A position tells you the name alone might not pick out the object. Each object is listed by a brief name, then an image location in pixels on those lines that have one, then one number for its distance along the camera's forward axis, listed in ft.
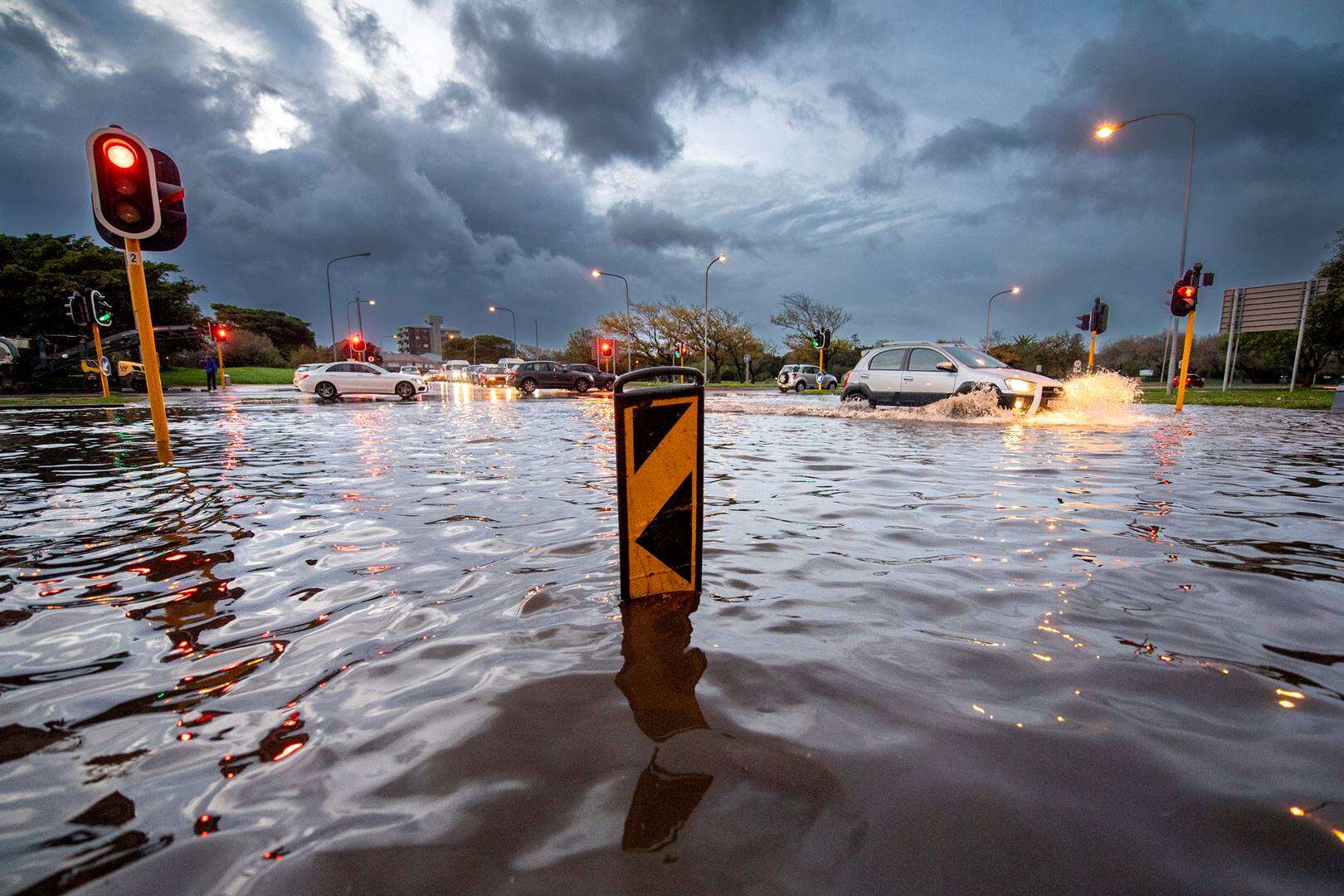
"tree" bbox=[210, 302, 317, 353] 266.77
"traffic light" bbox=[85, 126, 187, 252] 16.55
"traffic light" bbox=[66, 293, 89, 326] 61.52
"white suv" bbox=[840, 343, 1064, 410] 36.60
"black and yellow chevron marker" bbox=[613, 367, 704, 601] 7.35
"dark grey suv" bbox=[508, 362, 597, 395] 96.07
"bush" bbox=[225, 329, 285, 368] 182.91
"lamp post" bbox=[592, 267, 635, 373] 183.39
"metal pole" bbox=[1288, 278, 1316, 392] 83.56
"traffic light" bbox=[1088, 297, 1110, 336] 59.62
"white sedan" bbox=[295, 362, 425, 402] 73.87
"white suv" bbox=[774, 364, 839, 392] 103.67
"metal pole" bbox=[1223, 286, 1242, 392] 93.40
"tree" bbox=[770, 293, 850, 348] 190.70
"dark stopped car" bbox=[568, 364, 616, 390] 96.27
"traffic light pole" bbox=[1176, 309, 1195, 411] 43.76
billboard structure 85.76
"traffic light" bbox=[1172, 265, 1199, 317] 44.37
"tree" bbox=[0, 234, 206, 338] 90.99
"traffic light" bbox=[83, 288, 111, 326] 61.82
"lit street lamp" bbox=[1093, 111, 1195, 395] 48.85
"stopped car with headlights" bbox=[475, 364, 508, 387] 149.54
